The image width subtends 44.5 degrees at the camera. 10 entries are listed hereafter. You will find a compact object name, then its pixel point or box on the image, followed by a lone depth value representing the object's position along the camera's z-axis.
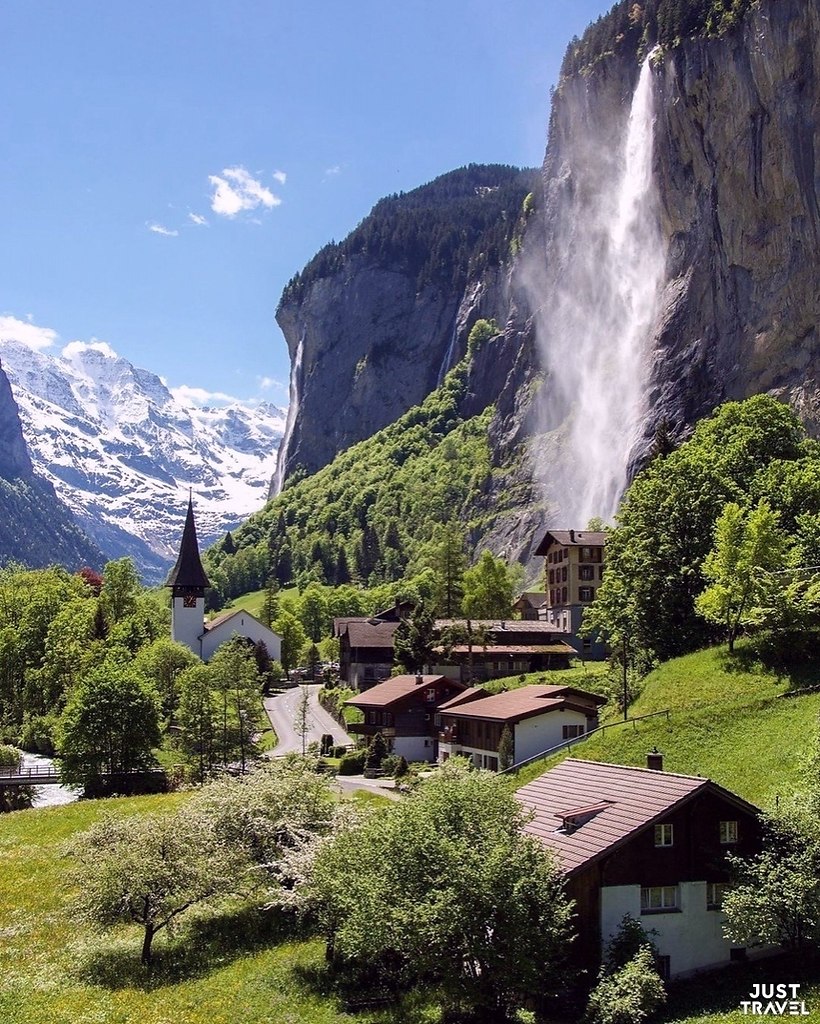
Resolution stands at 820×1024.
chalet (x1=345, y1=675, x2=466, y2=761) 69.81
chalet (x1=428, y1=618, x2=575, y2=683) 82.31
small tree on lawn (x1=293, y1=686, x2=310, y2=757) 69.97
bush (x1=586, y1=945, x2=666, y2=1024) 25.56
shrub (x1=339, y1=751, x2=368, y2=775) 65.69
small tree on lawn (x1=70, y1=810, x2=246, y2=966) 32.62
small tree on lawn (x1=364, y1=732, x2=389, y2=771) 66.19
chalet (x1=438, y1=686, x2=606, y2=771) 55.28
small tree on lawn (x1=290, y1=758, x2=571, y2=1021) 26.05
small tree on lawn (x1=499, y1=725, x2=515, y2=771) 54.91
